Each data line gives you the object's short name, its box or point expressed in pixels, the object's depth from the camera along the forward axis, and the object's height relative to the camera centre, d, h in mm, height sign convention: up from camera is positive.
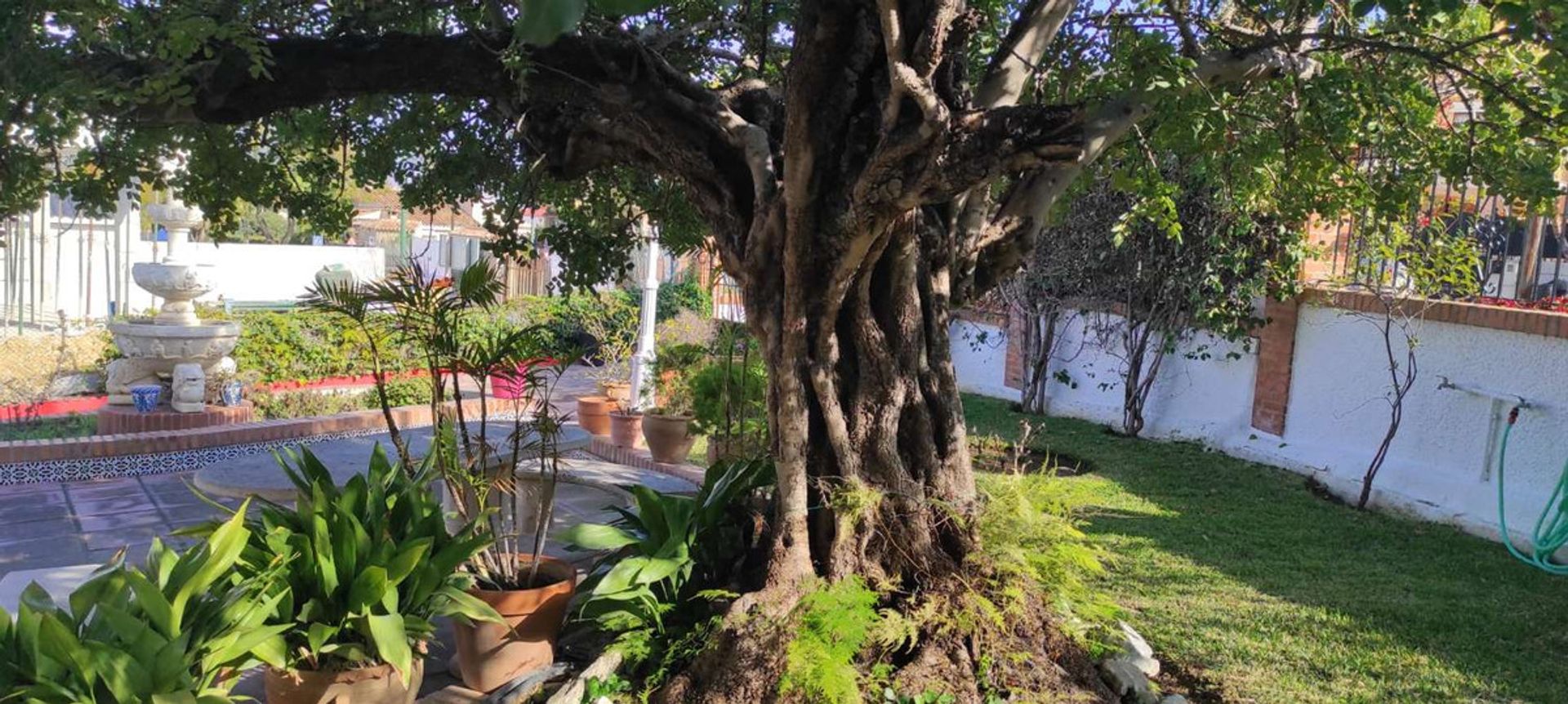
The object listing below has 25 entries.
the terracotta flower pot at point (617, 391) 11023 -1208
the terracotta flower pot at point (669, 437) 8914 -1316
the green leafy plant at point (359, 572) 3523 -1061
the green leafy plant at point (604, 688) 3844 -1455
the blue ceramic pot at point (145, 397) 9508 -1390
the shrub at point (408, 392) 11148 -1407
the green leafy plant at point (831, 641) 3588 -1185
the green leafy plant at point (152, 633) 2957 -1122
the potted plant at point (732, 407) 6945 -897
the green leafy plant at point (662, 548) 4129 -1095
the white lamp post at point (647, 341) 10250 -654
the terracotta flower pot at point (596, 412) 10734 -1403
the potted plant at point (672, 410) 8930 -1152
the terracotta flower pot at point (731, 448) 6555 -1066
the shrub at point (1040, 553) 4141 -945
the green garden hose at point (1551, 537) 5809 -1059
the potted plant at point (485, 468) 4078 -846
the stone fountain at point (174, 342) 9719 -943
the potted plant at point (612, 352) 11125 -873
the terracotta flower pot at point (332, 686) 3465 -1366
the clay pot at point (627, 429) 9672 -1380
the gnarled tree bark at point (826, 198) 3715 +314
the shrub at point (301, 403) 10469 -1504
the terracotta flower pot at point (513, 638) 4031 -1374
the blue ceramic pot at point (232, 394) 10188 -1400
